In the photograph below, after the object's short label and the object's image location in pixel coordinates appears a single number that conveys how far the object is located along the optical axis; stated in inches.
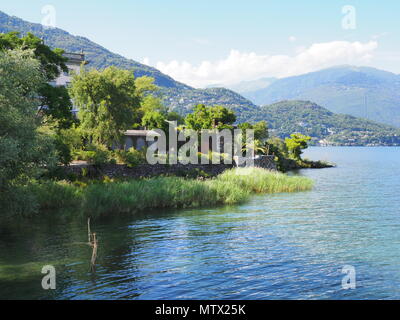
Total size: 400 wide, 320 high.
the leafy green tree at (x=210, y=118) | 2469.2
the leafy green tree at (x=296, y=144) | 3976.4
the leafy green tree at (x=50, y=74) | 1440.7
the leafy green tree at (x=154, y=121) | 2252.5
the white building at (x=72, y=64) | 2839.6
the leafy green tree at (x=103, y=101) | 1699.1
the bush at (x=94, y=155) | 1534.8
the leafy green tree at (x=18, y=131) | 808.9
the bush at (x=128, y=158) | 1652.3
